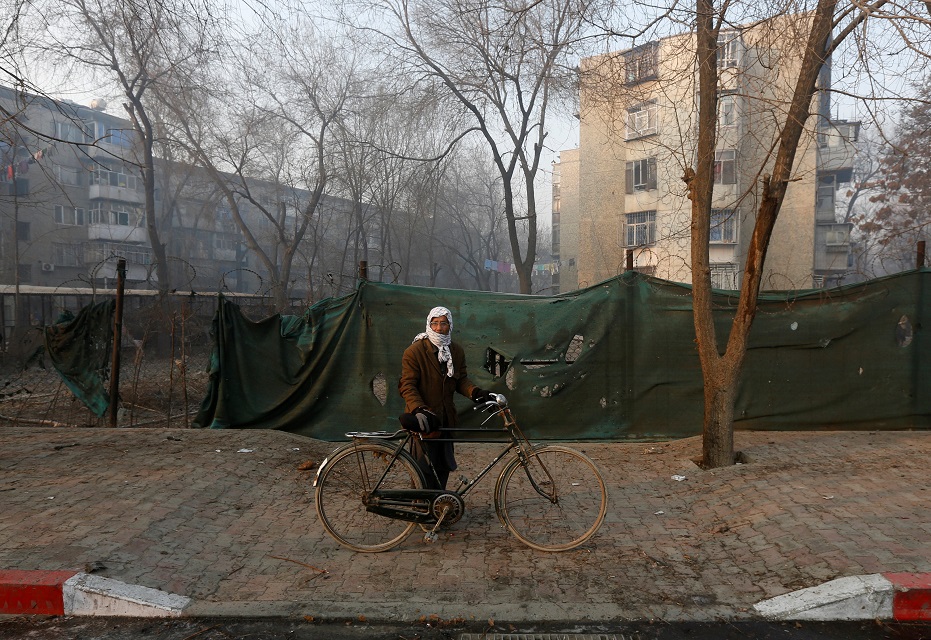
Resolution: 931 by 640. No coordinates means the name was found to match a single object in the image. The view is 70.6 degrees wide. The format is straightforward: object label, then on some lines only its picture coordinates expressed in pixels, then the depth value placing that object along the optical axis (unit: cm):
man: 516
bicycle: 491
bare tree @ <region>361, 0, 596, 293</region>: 1866
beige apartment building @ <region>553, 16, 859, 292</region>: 3316
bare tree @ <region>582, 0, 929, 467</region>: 618
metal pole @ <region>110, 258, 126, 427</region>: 817
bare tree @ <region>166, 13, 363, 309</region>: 2798
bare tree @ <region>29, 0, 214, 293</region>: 2347
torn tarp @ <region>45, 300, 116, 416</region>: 900
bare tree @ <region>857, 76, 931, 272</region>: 2625
